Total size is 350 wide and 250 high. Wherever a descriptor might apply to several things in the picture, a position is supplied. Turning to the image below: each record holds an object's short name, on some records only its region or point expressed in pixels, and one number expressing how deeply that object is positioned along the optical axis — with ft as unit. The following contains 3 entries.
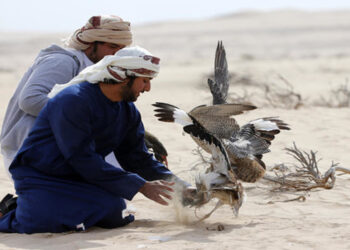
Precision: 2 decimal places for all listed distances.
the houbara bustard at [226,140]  27.84
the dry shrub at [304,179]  35.81
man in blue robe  25.91
